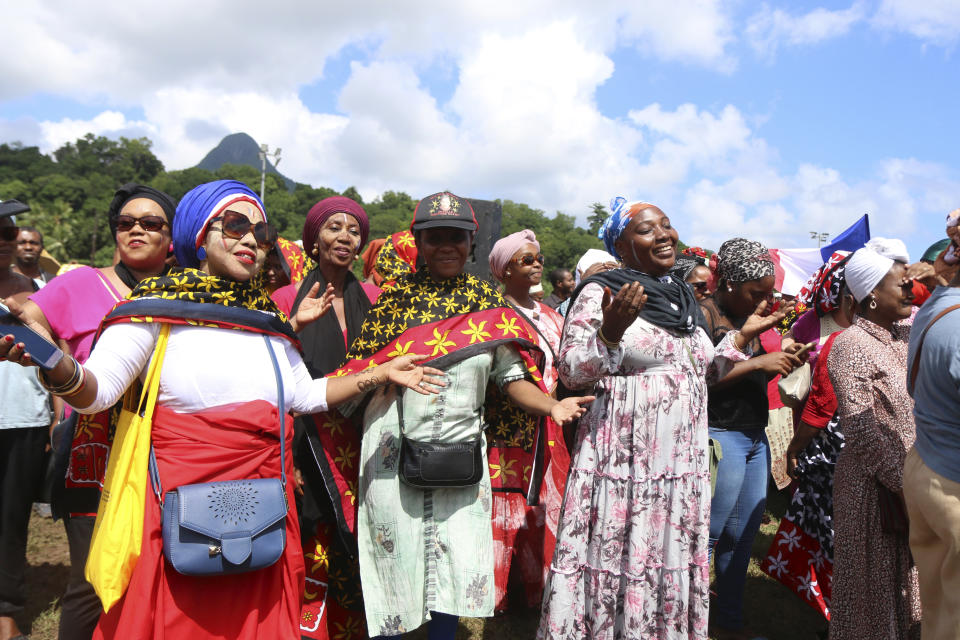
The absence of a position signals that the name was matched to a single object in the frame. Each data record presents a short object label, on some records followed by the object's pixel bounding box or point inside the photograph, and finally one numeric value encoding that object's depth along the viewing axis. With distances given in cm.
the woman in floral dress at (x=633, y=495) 277
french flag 815
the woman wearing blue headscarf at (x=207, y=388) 202
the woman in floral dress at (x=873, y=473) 309
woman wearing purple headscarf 305
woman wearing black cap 270
